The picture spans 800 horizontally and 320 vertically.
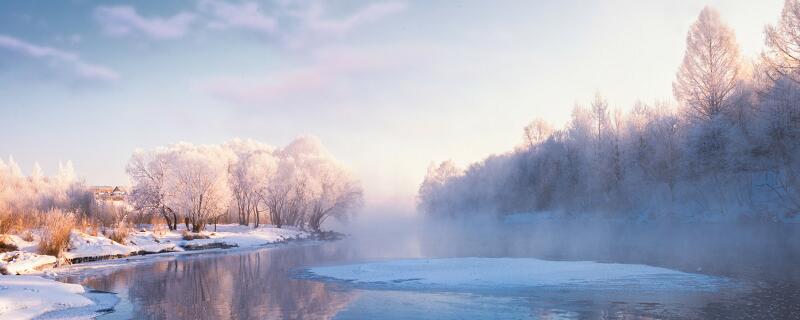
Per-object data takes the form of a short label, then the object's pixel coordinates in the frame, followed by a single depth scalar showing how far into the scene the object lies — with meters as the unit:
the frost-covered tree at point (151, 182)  55.53
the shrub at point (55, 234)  29.05
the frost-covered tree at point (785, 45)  42.59
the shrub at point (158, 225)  44.75
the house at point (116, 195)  63.80
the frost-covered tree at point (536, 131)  102.25
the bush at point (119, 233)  37.01
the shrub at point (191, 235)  45.18
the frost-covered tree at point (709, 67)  54.41
